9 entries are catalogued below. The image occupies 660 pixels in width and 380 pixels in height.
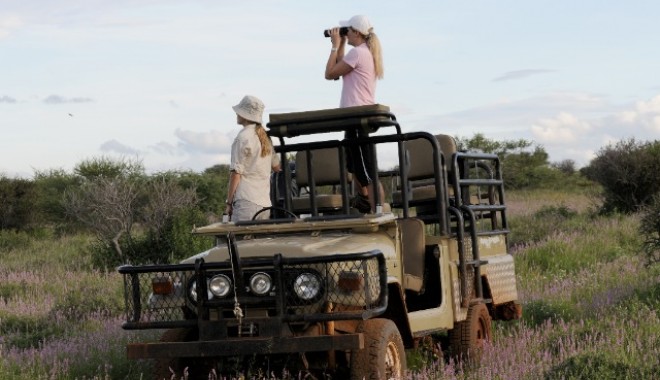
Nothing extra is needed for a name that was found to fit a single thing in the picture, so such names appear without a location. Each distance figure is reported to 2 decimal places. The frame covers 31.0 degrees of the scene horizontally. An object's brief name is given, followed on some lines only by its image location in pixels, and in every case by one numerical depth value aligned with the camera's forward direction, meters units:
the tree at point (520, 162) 43.44
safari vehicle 6.96
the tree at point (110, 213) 19.00
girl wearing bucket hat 9.05
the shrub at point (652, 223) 12.45
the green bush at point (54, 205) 29.20
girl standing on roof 9.55
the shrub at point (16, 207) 27.06
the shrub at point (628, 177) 24.14
